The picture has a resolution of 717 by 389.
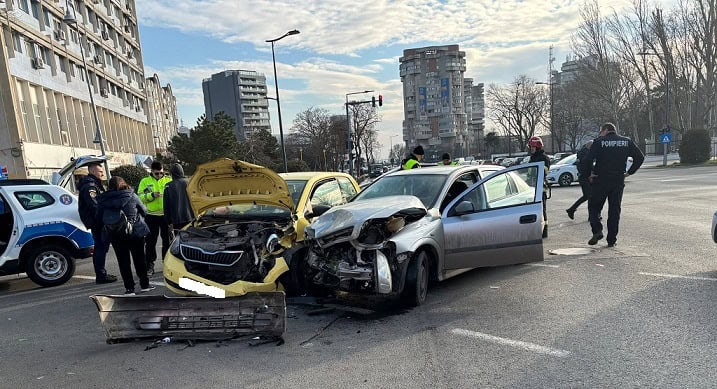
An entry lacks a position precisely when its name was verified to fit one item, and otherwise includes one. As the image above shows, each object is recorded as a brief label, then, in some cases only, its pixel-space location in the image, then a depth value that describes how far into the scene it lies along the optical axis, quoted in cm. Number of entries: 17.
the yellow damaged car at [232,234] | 479
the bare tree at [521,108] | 6488
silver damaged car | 460
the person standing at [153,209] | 727
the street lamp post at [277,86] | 2467
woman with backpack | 569
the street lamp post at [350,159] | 3500
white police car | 664
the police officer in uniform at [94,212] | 658
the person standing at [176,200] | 686
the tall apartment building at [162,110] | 9312
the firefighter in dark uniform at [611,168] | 700
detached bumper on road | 419
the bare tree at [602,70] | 3959
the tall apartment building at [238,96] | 12681
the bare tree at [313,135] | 5538
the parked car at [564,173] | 2006
